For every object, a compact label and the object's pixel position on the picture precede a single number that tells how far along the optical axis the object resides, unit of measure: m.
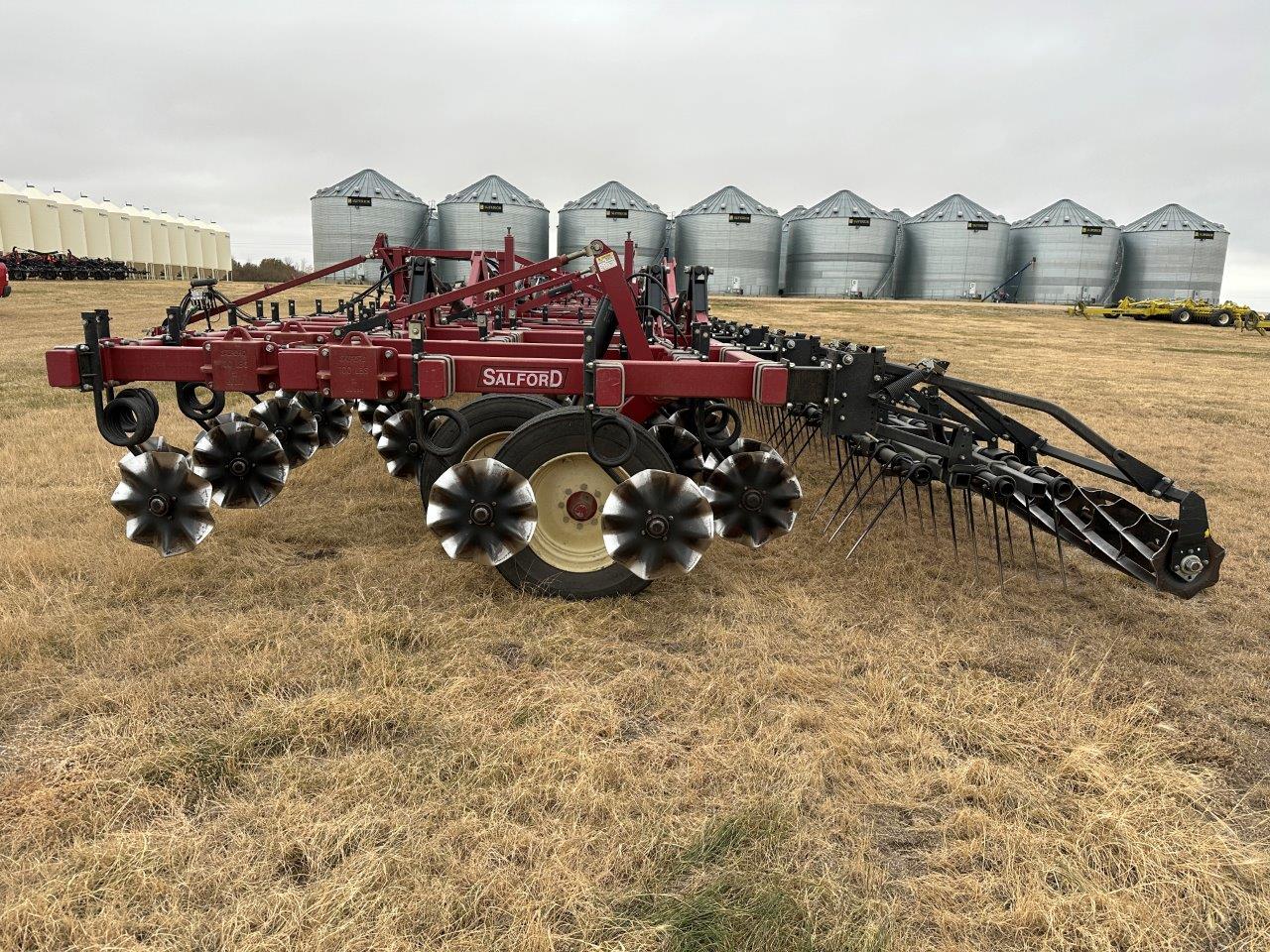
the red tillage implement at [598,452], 3.20
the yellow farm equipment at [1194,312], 29.14
